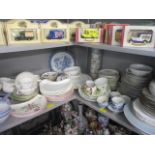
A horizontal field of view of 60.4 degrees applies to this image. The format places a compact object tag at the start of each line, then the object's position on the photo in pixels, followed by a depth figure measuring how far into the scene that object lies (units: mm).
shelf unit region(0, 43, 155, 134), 712
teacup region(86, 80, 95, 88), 1030
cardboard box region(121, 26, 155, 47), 740
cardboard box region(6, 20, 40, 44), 805
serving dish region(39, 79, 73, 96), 988
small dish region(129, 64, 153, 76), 888
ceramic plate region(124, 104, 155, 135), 689
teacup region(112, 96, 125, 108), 878
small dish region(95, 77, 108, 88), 1019
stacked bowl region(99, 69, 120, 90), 1094
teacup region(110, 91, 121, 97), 1002
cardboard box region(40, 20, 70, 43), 927
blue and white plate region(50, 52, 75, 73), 1266
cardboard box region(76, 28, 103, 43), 983
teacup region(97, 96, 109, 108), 927
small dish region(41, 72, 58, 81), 1122
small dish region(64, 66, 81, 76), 1145
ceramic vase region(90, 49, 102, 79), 1221
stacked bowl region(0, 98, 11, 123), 752
